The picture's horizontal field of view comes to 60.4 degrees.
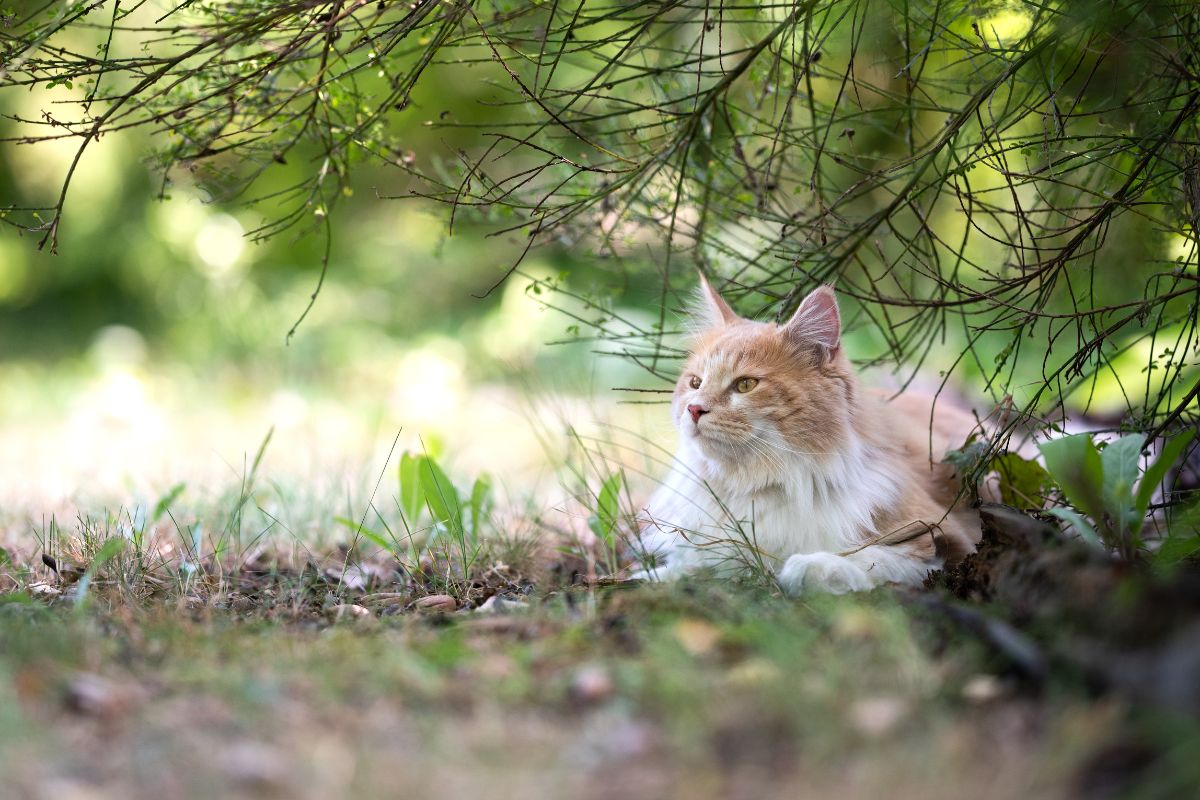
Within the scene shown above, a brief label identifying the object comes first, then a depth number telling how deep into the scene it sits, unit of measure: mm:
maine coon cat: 2494
